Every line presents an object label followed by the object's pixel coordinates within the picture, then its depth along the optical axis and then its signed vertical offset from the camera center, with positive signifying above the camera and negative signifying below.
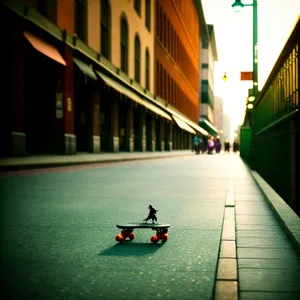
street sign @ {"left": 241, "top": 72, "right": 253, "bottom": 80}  19.53 +2.71
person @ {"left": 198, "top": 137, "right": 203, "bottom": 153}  48.90 +0.34
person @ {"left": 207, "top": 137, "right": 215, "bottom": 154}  46.03 +0.19
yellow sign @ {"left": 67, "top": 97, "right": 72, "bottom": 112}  21.41 +1.84
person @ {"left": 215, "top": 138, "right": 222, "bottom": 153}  50.78 +0.35
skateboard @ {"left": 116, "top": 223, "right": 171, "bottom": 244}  4.09 -0.69
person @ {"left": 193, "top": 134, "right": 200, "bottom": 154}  46.22 +0.28
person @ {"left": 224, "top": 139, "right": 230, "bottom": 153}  54.47 +0.27
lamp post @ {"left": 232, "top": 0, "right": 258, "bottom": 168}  16.97 +2.99
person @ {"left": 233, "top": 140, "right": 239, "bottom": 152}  65.38 +0.07
